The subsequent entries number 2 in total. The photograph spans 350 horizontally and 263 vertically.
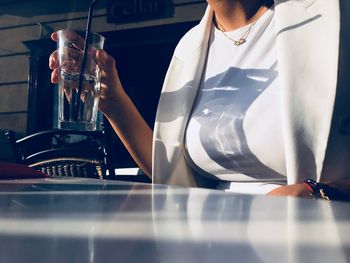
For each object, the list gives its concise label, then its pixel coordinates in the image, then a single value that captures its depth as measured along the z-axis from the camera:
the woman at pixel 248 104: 0.91
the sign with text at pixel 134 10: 3.55
